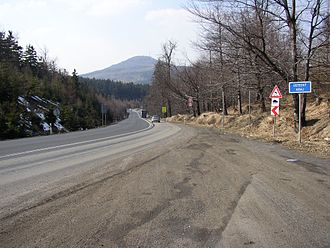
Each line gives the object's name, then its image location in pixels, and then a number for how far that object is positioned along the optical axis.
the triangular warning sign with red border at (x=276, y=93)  18.99
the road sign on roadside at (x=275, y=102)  19.19
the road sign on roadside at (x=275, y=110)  19.43
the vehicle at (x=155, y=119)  68.32
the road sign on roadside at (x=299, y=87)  15.75
